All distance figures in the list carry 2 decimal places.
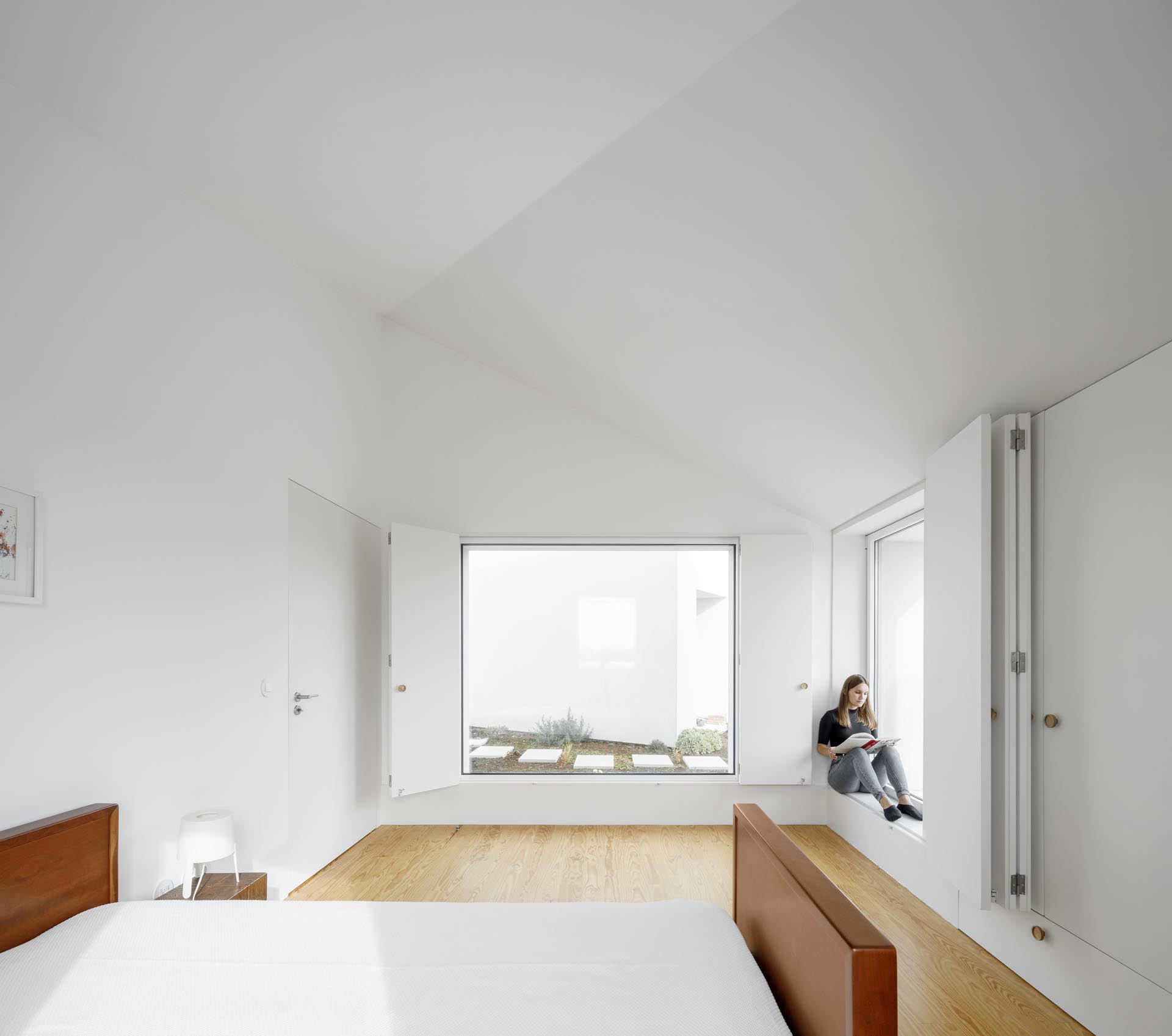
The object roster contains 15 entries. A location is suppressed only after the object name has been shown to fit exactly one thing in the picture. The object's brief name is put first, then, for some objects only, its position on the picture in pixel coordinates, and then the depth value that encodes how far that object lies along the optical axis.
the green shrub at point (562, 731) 5.42
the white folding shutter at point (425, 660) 4.96
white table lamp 2.77
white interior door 3.96
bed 1.55
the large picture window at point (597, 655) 5.41
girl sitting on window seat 4.44
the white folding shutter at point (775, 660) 5.18
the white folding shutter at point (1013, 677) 2.81
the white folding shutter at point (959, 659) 2.81
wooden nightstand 2.85
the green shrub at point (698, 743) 5.38
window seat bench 3.96
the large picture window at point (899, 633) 4.42
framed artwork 2.18
